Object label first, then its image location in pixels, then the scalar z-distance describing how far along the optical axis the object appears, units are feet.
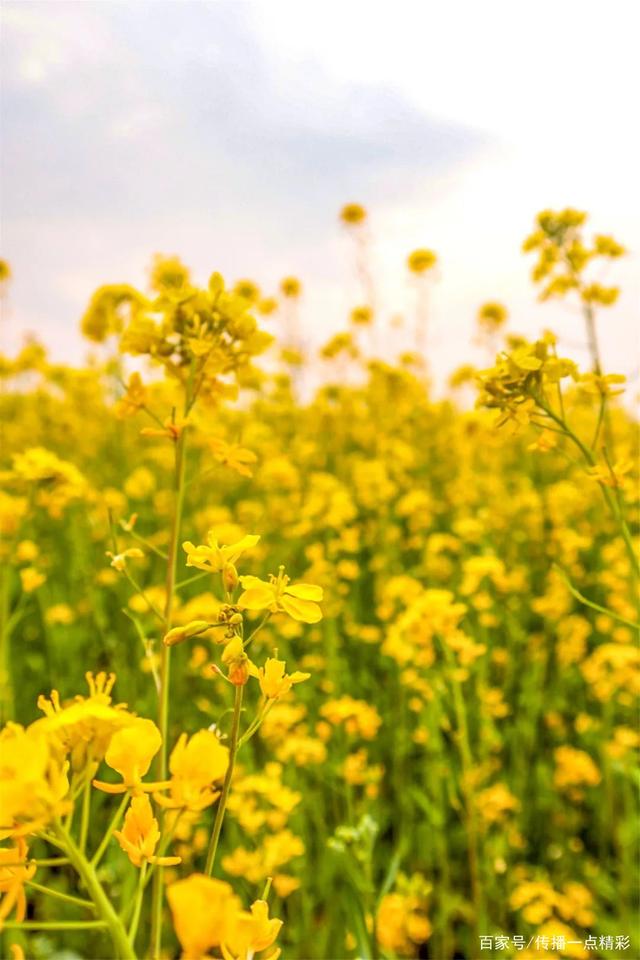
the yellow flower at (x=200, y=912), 0.62
